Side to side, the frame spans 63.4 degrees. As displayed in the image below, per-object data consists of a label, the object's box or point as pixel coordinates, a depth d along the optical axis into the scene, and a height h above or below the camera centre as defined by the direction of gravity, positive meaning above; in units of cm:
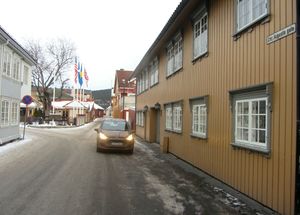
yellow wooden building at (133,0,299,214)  426 +50
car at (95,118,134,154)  1089 -126
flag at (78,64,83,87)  3031 +450
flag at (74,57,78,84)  2887 +472
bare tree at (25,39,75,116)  3596 +627
